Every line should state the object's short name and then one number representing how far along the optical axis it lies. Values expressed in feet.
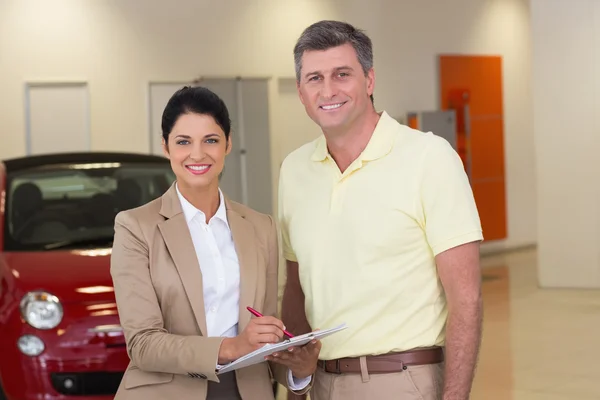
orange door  48.49
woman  8.25
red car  17.39
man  8.60
